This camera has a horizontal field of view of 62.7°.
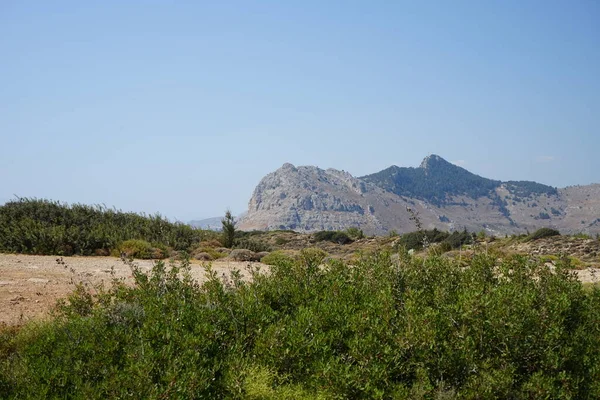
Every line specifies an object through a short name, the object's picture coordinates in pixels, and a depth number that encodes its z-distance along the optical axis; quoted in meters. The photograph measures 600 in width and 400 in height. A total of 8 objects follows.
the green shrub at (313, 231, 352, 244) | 34.57
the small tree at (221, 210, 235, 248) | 23.44
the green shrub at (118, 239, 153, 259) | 16.81
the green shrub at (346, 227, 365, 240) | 36.81
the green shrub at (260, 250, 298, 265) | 17.38
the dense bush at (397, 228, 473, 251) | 26.51
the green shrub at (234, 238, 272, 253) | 23.10
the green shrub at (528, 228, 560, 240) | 28.96
